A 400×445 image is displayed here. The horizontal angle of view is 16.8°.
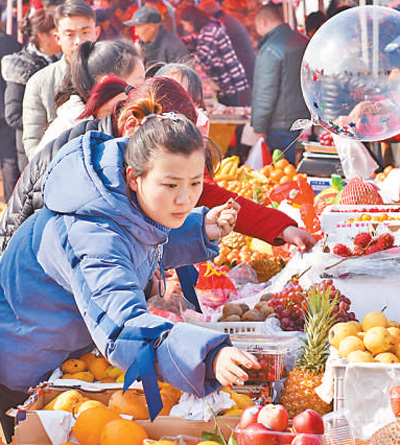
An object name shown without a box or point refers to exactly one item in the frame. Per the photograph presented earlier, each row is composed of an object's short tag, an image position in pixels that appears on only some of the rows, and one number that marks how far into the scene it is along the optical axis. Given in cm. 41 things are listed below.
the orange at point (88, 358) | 411
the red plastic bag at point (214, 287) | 590
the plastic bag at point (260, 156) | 1172
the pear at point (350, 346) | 377
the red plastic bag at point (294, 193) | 821
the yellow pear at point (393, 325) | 411
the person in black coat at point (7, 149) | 1251
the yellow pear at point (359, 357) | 366
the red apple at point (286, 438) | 303
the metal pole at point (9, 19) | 1367
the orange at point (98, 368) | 406
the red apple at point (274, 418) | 313
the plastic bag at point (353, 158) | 931
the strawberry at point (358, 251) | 517
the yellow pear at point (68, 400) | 367
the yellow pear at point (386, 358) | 368
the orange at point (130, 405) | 361
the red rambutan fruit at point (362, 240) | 527
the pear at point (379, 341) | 375
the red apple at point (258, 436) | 305
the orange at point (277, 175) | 1002
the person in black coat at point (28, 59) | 1083
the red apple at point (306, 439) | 297
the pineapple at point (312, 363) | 403
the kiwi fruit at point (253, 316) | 502
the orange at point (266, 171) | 1021
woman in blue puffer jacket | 305
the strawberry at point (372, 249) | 517
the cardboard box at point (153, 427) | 349
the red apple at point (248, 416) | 317
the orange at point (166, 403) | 363
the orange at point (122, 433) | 335
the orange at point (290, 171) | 1001
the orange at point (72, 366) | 398
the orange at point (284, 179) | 967
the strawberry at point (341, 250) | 514
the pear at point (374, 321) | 405
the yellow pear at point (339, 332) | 395
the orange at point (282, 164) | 1024
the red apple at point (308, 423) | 312
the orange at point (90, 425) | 348
